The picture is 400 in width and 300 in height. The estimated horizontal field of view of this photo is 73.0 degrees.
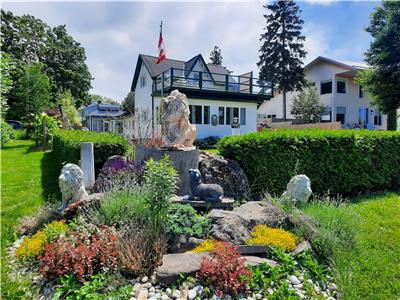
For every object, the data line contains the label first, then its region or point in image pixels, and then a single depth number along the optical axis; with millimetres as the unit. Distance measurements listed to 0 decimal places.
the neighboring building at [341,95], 26594
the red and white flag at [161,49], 15547
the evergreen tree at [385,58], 16016
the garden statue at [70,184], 4566
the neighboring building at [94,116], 34253
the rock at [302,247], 3587
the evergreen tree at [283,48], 27078
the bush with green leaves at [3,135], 7773
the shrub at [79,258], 3020
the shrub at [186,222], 3662
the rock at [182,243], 3520
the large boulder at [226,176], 5785
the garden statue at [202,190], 4625
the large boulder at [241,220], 3727
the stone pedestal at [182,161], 5520
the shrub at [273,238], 3625
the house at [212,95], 17562
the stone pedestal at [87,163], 5969
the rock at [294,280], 3117
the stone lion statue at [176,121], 5789
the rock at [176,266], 2891
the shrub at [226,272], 2816
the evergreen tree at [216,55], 47469
